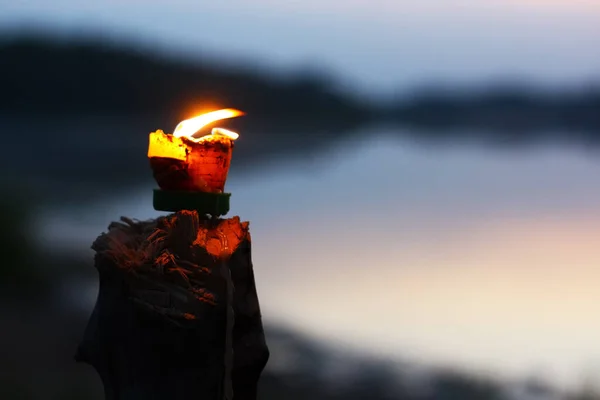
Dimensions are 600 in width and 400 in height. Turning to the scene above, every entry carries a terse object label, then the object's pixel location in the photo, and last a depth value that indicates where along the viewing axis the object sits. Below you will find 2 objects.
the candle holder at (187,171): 0.77
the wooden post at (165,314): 0.75
